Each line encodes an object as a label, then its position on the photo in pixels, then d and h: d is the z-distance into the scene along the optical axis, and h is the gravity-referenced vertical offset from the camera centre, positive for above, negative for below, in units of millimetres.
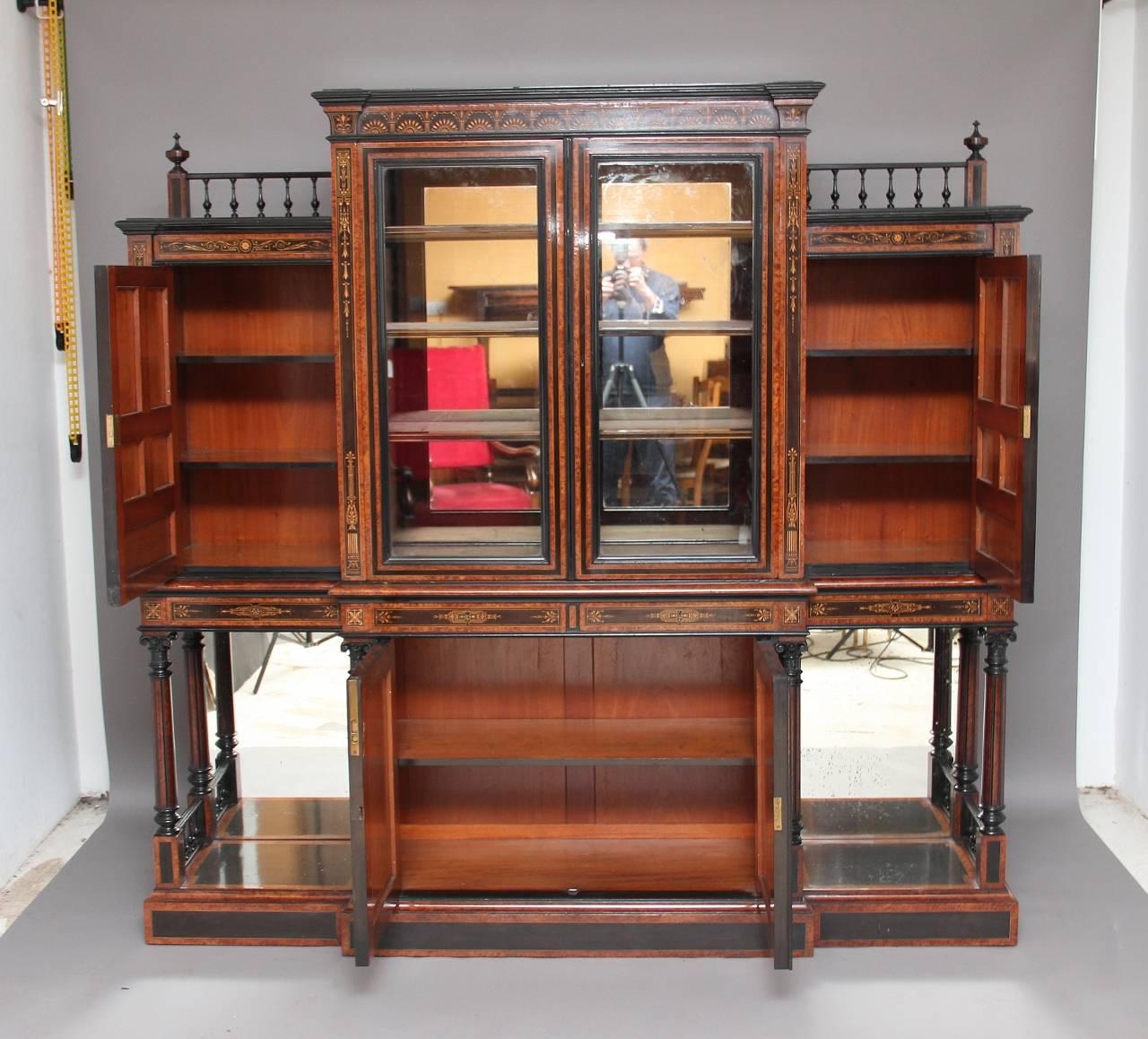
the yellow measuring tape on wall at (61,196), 4238 +563
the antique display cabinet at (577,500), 3439 -376
